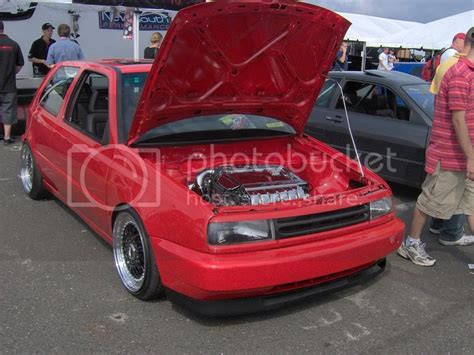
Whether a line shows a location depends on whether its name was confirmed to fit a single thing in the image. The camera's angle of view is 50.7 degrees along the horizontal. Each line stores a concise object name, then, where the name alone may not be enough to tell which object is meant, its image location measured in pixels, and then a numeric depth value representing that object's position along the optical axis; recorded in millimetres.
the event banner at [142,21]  12938
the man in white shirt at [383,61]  18578
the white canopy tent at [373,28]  21992
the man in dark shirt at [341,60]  11812
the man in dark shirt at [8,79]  7752
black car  5328
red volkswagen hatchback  2721
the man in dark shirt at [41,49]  9773
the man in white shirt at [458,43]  5594
